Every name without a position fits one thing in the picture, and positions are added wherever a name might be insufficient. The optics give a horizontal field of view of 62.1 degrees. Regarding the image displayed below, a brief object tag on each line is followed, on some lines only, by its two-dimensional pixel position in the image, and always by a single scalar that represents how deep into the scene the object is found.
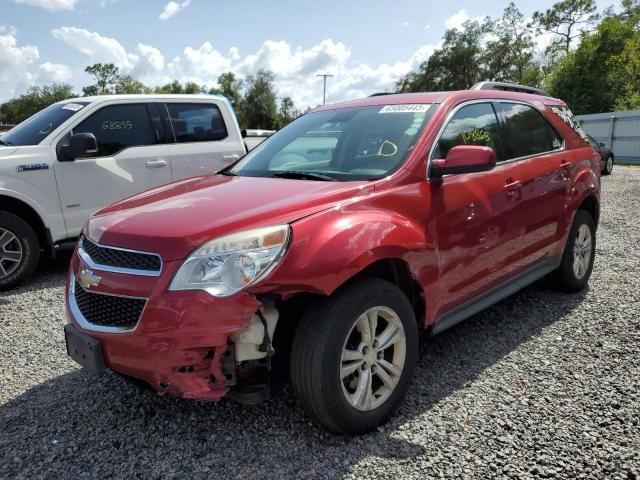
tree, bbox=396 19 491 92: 59.81
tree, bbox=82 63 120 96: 68.88
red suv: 2.32
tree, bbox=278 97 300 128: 75.94
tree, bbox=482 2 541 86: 56.72
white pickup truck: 5.36
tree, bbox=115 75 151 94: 66.88
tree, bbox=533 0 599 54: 50.75
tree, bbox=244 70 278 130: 74.12
